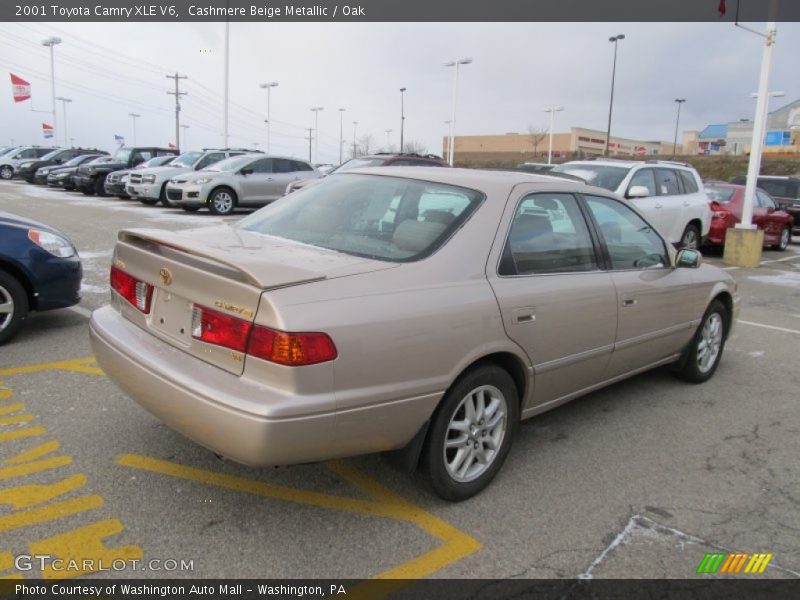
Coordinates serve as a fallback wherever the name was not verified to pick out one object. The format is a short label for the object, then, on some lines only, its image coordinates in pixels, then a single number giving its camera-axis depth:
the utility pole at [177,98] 67.44
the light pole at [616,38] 44.94
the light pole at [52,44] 42.78
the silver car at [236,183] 16.53
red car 13.68
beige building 91.91
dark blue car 5.05
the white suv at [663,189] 10.21
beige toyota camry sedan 2.48
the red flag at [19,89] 40.72
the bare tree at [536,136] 87.53
